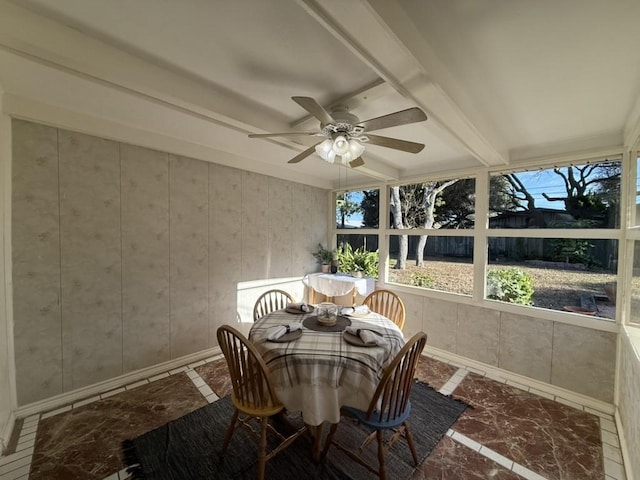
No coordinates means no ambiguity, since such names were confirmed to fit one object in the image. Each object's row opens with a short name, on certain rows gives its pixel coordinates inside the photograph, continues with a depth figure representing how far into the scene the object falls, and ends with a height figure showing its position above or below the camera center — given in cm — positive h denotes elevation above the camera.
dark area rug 161 -150
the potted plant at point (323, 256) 432 -38
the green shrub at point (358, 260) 409 -44
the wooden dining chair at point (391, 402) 145 -99
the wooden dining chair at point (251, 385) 148 -93
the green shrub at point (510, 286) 278 -57
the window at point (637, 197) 204 +31
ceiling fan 158 +67
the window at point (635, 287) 195 -40
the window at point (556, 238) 236 -3
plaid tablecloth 149 -84
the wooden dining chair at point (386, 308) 258 -83
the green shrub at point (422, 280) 351 -63
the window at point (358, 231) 412 +5
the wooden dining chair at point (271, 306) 258 -92
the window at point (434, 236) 320 -2
